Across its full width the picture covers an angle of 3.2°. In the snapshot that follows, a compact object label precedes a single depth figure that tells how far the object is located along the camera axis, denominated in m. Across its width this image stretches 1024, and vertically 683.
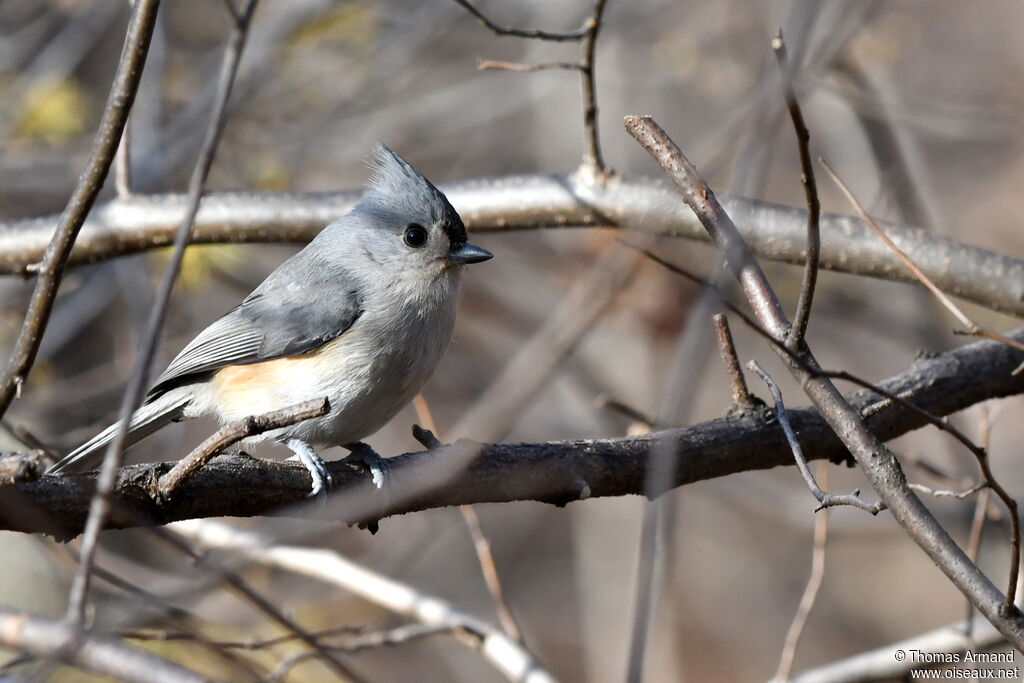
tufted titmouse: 4.98
